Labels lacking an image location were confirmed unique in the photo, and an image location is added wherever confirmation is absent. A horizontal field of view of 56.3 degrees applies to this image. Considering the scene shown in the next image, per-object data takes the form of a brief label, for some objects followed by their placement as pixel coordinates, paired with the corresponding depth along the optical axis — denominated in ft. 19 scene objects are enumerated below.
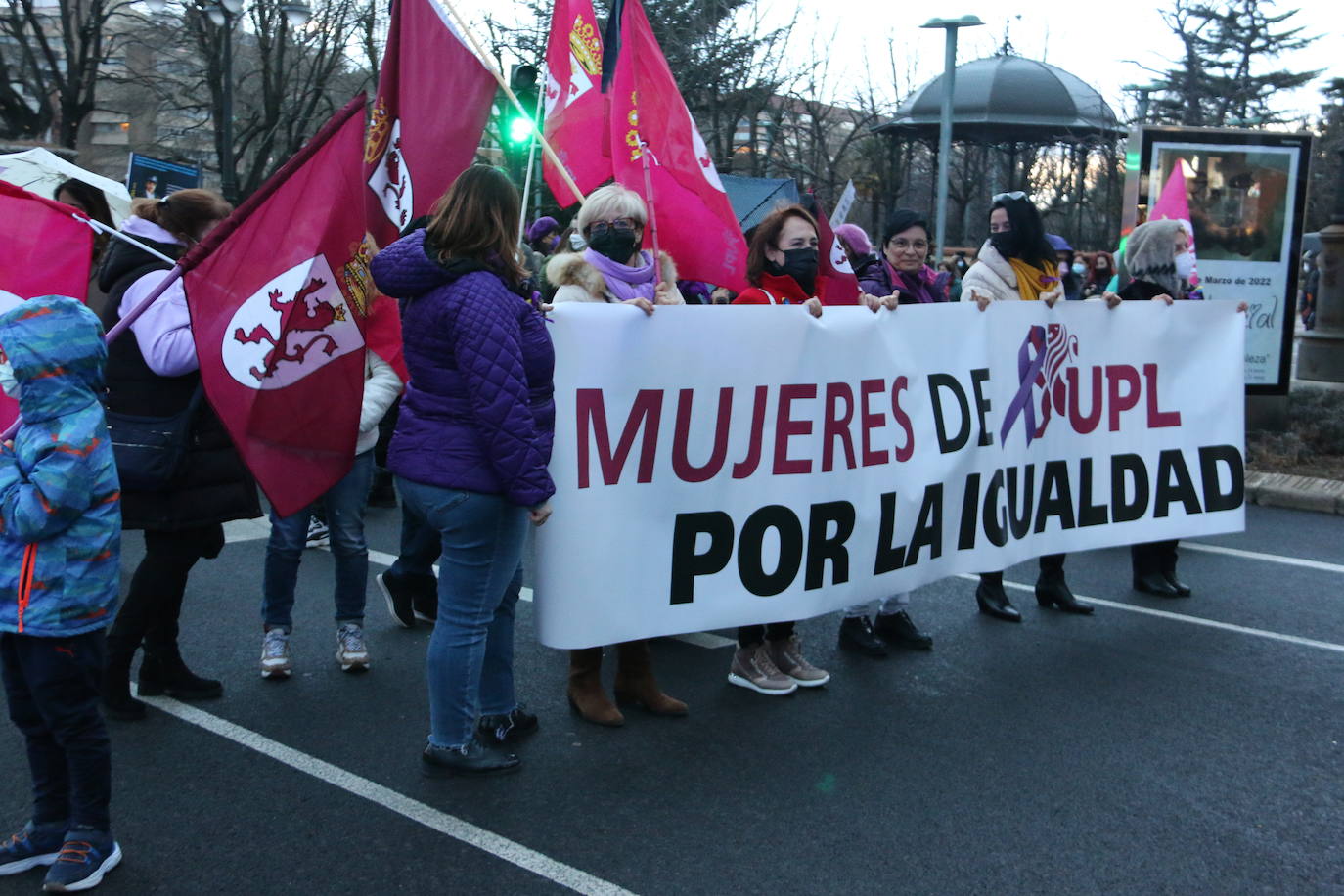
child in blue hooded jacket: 10.18
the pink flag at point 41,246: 12.28
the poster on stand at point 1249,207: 37.81
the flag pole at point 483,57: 13.53
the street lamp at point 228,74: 68.15
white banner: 13.91
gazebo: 80.33
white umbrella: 25.96
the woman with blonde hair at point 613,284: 14.23
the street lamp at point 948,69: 51.98
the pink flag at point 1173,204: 24.93
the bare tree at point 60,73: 82.07
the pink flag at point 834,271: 16.40
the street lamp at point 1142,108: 87.72
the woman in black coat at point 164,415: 13.71
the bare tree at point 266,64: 85.10
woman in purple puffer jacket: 11.66
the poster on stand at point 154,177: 41.16
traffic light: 24.56
